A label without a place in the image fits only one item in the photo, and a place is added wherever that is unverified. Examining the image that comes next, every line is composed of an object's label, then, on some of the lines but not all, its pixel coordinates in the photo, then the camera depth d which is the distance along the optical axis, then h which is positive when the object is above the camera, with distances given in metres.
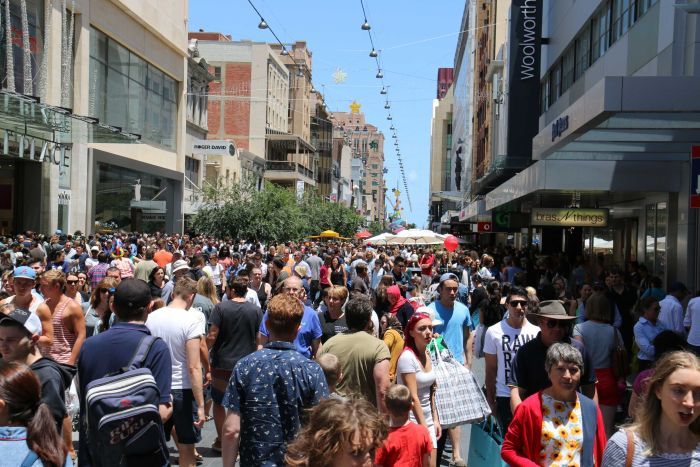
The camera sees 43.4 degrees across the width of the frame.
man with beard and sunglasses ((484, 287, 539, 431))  7.46 -1.01
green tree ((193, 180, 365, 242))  39.47 +0.40
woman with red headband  6.47 -1.06
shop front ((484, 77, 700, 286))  11.00 +1.30
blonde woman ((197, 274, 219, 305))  10.01 -0.75
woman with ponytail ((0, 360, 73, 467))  3.82 -0.92
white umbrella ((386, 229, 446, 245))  29.78 -0.28
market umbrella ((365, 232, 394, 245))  31.80 -0.42
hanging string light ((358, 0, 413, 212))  31.62 +7.33
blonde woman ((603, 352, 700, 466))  3.90 -0.86
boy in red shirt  4.92 -1.19
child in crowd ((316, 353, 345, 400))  5.66 -0.91
